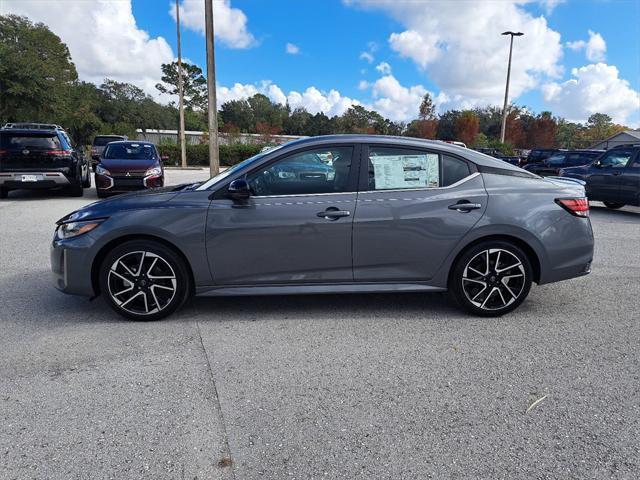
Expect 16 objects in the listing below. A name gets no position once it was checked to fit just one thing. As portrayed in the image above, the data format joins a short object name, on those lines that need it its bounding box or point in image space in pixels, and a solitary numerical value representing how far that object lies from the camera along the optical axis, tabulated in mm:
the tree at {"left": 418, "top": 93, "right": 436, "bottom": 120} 51134
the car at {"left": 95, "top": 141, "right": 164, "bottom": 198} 11477
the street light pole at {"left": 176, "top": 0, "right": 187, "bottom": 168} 28578
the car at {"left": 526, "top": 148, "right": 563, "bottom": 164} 21708
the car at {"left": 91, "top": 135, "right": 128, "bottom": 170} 23292
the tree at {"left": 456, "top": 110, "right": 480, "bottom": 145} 55156
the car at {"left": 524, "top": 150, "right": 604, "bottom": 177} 18406
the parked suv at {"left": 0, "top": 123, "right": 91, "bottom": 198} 10789
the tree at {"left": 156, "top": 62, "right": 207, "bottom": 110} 68375
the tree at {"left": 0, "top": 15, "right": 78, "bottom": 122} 28656
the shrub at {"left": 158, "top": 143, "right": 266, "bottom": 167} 32594
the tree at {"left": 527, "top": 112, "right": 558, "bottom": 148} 60531
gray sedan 3965
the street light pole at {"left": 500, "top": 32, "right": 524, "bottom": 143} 28797
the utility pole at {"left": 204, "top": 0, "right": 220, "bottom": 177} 13570
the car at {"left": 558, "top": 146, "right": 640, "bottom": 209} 10750
